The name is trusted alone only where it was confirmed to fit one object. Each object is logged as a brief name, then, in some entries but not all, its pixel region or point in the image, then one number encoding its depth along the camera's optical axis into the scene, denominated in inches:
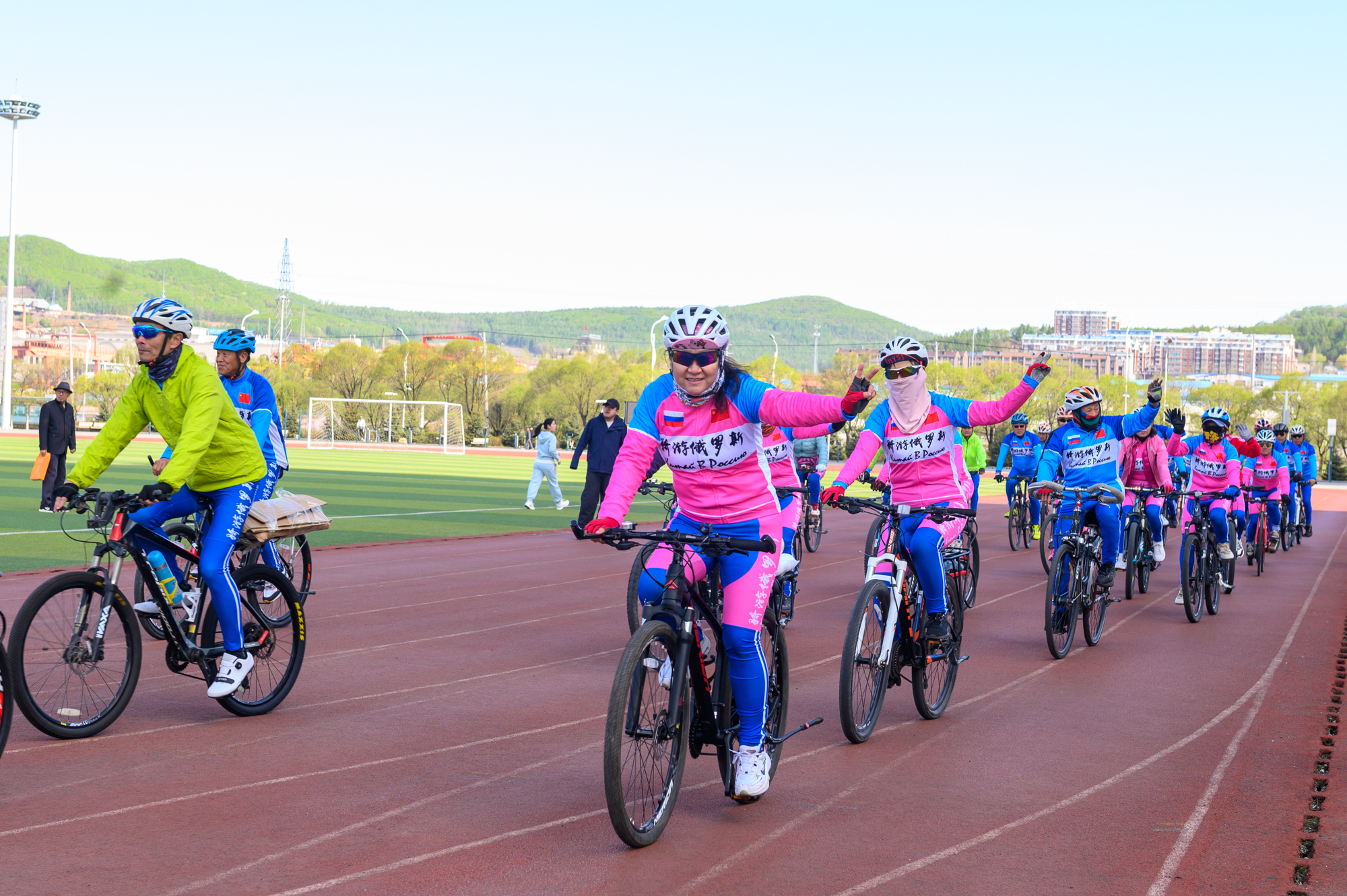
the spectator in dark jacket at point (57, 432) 779.4
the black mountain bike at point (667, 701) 178.9
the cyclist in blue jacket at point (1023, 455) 765.3
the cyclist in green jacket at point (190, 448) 247.6
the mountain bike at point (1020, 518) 772.6
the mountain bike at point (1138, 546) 482.6
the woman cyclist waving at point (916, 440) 292.7
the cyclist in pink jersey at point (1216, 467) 524.4
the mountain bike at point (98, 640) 235.6
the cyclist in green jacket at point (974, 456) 796.0
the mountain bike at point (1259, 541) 667.4
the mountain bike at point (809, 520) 607.2
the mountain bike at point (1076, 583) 365.3
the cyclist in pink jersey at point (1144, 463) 505.0
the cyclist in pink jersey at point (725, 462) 198.2
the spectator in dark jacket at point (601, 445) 721.6
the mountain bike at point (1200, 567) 451.2
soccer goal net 3090.6
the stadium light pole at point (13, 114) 2523.6
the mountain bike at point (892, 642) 252.1
